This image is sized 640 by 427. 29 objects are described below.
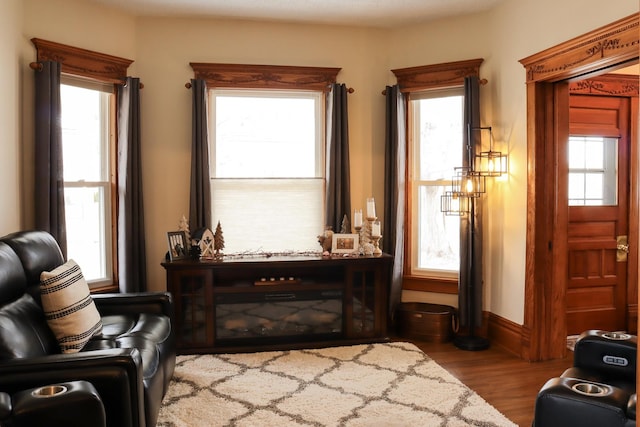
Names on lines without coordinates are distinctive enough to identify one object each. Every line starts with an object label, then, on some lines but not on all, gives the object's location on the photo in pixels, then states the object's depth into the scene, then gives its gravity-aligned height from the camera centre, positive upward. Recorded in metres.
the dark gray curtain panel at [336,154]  4.83 +0.44
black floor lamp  4.45 +0.01
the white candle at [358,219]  4.62 -0.13
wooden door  4.80 -0.08
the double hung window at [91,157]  4.25 +0.38
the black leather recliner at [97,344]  2.17 -0.67
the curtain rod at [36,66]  3.90 +1.00
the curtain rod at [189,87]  4.70 +1.04
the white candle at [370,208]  4.57 -0.04
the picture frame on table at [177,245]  4.28 -0.34
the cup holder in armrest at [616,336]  2.59 -0.65
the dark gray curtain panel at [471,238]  4.53 -0.29
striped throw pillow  2.72 -0.54
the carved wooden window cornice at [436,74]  4.66 +1.14
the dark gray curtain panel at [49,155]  3.89 +0.35
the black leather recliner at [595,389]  2.01 -0.76
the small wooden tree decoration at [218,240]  4.53 -0.31
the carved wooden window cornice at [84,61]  4.03 +1.13
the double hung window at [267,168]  4.84 +0.33
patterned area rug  3.03 -1.20
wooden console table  4.25 -0.80
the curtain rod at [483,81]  4.56 +1.03
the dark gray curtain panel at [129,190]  4.46 +0.12
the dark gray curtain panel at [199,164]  4.61 +0.34
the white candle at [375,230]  4.62 -0.23
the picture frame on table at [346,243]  4.61 -0.34
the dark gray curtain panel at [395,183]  4.88 +0.18
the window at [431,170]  4.82 +0.31
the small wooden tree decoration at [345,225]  4.72 -0.20
